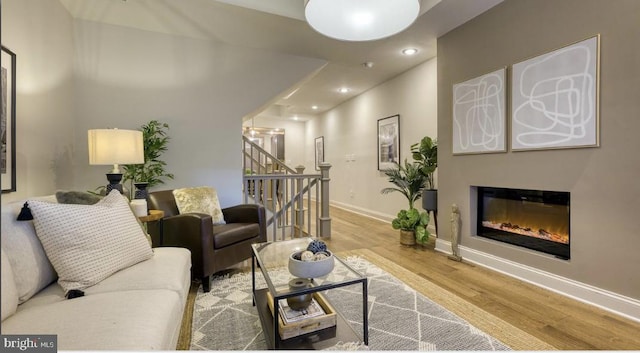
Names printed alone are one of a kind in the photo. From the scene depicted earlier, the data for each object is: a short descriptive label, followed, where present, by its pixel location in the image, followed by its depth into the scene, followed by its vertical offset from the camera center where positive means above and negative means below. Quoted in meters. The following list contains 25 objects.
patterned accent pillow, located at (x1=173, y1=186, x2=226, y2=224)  2.71 -0.25
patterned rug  1.59 -0.90
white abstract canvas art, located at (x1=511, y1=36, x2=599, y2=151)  2.02 +0.54
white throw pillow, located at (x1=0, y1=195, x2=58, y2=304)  1.17 -0.35
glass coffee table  1.37 -0.71
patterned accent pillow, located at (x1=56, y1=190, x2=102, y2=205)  1.56 -0.12
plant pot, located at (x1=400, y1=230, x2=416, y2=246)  3.41 -0.74
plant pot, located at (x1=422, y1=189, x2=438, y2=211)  3.40 -0.32
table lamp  2.10 +0.21
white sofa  0.98 -0.51
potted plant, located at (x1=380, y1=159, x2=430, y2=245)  3.35 -0.47
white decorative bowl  1.46 -0.47
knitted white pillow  1.27 -0.30
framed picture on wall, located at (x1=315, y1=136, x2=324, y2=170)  7.33 +0.61
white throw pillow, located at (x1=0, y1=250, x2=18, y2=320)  0.94 -0.41
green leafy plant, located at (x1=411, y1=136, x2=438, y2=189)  3.46 +0.19
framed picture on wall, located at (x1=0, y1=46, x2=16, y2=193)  1.77 +0.33
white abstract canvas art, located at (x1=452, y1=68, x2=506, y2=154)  2.59 +0.54
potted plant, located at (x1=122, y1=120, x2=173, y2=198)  2.92 +0.15
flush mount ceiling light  1.80 +0.97
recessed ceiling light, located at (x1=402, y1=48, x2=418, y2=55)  3.54 +1.47
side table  2.17 -0.32
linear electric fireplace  2.32 -0.40
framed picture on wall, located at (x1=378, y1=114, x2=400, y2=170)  4.61 +0.50
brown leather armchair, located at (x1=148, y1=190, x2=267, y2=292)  2.24 -0.49
